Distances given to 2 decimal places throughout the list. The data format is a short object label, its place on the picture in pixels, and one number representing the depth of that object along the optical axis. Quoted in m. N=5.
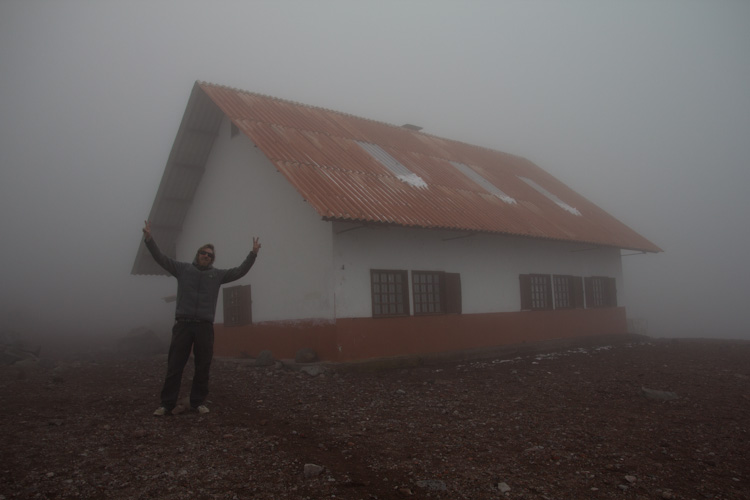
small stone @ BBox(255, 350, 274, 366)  10.34
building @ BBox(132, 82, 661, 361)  10.55
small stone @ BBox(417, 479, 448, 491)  4.08
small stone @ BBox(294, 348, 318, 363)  10.10
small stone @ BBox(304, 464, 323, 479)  4.30
